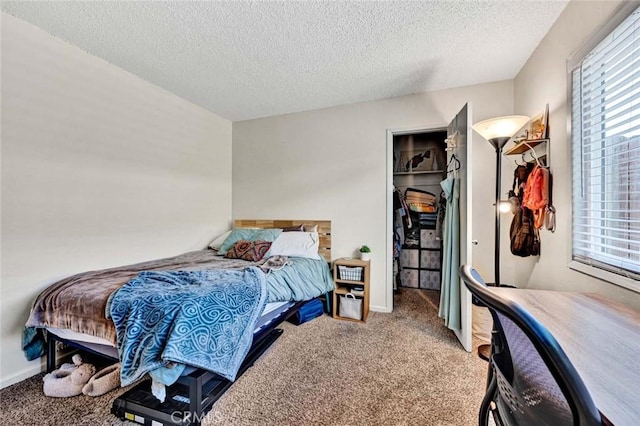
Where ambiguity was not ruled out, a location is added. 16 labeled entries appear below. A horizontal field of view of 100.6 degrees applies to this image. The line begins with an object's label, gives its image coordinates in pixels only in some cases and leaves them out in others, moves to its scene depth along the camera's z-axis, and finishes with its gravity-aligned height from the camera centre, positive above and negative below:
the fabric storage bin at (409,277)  4.00 -0.95
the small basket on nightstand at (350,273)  2.90 -0.64
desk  0.57 -0.39
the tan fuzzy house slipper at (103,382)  1.66 -1.08
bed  1.43 -0.66
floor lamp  2.05 +0.66
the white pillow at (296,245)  2.99 -0.36
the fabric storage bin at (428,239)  3.92 -0.36
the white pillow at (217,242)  3.40 -0.37
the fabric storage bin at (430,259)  3.91 -0.65
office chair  0.50 -0.38
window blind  1.24 +0.34
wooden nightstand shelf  2.85 -0.75
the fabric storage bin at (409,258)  4.00 -0.66
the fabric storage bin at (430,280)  3.89 -0.96
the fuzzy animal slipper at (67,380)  1.66 -1.07
